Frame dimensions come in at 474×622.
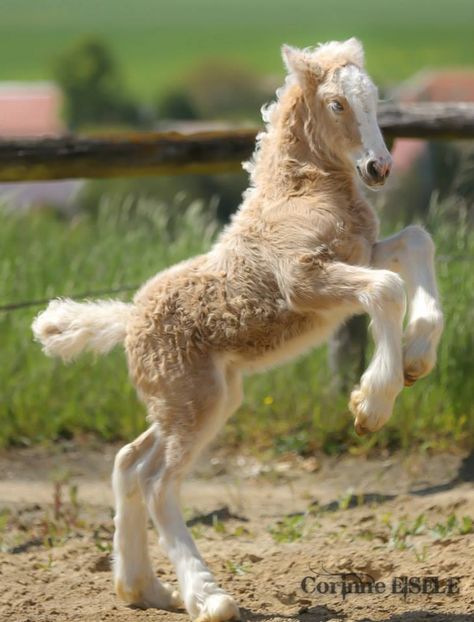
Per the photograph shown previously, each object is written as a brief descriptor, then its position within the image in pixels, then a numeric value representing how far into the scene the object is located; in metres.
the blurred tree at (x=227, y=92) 55.06
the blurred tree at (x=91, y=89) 58.66
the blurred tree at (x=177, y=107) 61.19
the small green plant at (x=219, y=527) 11.08
